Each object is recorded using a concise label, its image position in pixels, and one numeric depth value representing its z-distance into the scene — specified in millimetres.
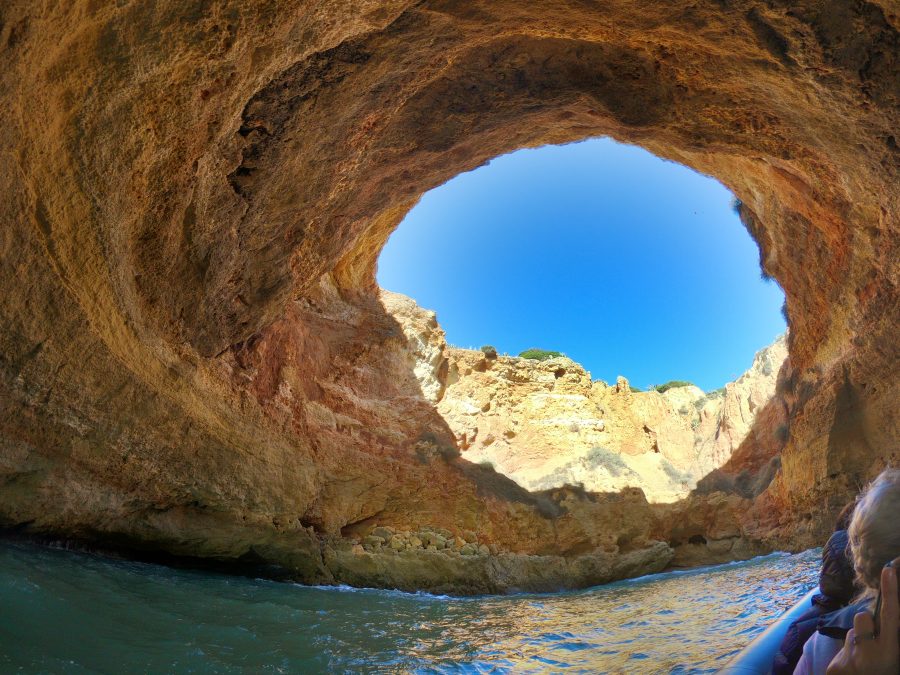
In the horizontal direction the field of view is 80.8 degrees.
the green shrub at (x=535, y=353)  33612
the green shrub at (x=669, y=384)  31556
